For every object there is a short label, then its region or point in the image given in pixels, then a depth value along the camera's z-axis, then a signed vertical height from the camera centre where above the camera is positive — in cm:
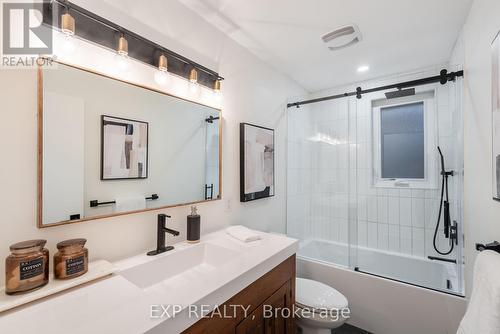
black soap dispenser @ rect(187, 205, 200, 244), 143 -38
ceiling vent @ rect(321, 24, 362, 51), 183 +116
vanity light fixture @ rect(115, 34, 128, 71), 114 +61
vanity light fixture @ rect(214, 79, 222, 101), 172 +63
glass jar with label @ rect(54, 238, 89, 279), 89 -36
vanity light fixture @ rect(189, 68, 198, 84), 151 +64
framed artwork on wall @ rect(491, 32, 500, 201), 107 +30
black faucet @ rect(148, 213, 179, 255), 126 -36
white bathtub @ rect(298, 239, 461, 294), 197 -99
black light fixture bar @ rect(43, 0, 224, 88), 97 +70
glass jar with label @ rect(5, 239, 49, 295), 77 -35
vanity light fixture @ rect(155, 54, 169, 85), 133 +61
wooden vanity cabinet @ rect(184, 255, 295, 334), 94 -71
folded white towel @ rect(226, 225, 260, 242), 151 -45
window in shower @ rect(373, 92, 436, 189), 252 +33
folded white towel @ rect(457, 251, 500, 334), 76 -48
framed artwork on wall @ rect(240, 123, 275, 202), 200 +8
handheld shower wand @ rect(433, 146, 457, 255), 200 -42
